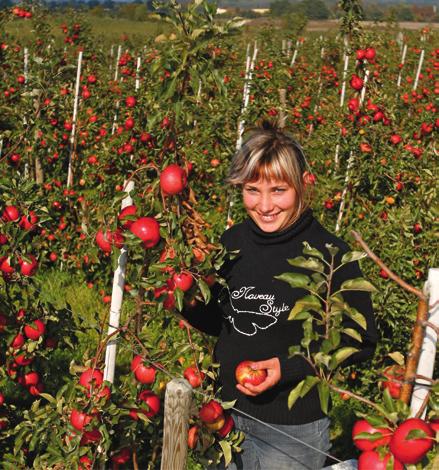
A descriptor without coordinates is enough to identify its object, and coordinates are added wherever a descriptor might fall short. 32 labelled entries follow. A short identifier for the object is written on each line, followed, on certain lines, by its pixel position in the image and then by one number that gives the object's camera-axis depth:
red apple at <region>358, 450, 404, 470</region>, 1.26
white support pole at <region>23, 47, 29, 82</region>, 6.40
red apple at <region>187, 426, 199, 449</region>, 1.89
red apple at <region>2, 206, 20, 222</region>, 2.21
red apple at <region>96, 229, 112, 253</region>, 1.88
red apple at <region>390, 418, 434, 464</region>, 1.20
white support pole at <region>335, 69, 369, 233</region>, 4.10
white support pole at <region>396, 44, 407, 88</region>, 12.55
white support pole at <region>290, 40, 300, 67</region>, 10.89
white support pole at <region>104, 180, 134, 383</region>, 1.91
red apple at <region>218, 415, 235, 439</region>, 1.93
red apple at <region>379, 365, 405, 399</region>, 1.39
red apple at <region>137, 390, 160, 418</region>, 2.01
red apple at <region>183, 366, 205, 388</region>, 2.02
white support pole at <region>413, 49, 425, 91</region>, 10.15
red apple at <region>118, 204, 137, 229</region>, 1.85
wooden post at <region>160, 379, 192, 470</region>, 1.38
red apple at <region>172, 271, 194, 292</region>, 1.81
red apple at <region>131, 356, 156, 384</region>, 1.95
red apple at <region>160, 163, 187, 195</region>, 1.84
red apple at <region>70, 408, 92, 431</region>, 1.86
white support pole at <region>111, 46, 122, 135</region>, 5.89
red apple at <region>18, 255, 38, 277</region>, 2.24
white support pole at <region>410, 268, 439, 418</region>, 1.41
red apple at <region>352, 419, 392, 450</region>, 1.28
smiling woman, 1.90
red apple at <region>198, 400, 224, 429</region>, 1.85
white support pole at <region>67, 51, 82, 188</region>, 5.51
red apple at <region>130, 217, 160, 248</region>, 1.83
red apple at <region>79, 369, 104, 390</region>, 1.90
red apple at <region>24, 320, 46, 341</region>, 2.28
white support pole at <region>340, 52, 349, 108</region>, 6.49
